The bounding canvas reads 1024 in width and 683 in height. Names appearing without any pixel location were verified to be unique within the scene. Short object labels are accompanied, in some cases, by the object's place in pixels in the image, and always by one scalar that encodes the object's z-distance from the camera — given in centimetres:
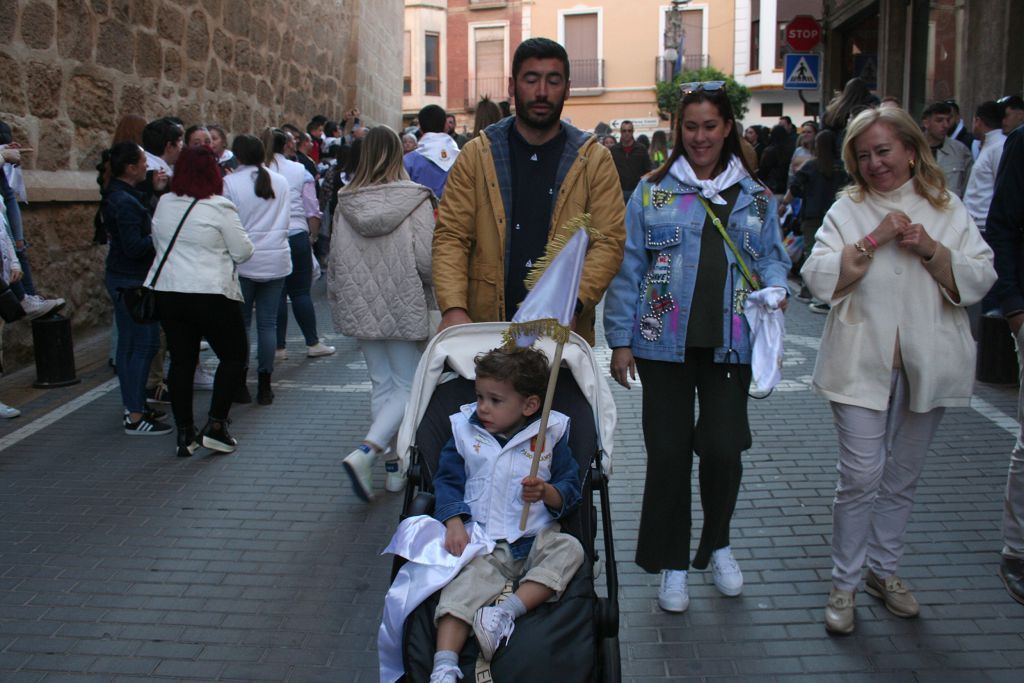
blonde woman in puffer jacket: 558
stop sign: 1825
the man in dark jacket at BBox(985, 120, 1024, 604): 408
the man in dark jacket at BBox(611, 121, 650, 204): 1733
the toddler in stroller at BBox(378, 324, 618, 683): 283
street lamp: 3869
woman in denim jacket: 391
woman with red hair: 605
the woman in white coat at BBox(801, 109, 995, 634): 371
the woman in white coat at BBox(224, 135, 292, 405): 744
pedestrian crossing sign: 1686
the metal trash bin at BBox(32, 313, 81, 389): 780
